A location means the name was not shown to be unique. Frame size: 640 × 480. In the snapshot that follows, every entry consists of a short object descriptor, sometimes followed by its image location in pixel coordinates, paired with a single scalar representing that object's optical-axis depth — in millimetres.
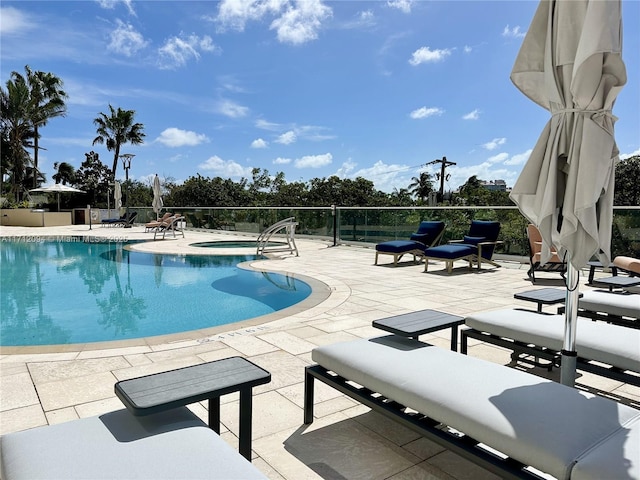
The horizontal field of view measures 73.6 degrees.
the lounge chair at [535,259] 7039
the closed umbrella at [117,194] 23625
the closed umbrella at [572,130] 1828
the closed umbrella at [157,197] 19005
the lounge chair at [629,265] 5708
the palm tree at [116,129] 32781
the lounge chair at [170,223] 16614
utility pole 40750
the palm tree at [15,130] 28078
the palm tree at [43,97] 28844
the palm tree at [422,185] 62662
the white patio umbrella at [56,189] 25153
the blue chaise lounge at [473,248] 7918
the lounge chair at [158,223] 16641
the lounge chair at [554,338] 2311
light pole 23062
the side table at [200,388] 1614
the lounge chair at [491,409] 1376
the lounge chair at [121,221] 23150
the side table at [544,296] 3531
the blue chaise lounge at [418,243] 8945
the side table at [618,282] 4472
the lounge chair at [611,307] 3389
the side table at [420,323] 2572
